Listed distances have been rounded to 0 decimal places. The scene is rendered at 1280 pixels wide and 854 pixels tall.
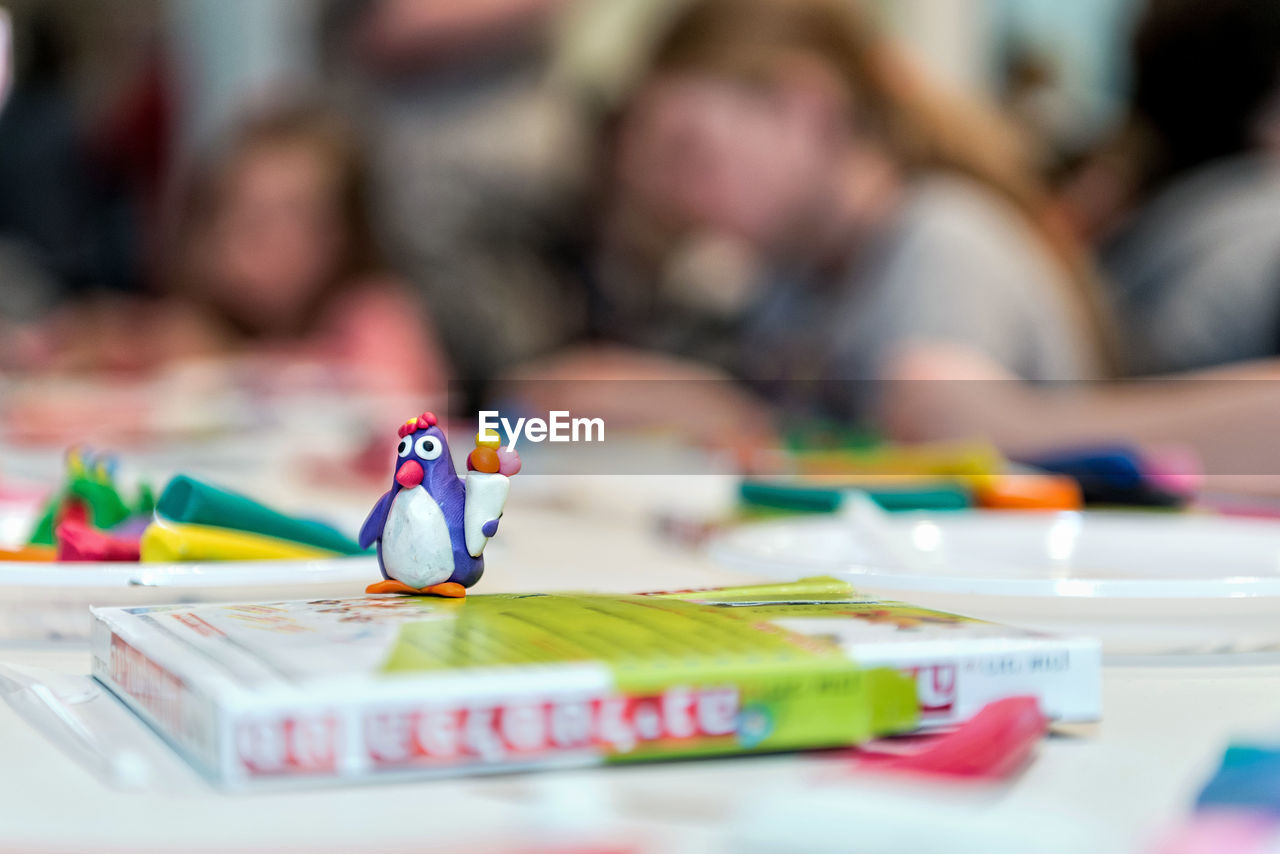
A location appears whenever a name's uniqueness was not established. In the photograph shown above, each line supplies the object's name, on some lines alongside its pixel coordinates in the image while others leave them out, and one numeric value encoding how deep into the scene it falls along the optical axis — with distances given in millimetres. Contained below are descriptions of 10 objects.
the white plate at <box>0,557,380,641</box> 1125
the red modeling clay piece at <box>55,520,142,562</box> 1187
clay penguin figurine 1081
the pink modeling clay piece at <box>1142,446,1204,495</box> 1625
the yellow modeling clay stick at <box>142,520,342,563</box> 1169
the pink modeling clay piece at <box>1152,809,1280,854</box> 872
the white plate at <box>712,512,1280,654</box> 1094
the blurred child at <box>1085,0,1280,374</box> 3836
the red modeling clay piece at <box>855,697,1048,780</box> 934
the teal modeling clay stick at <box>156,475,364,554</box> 1183
